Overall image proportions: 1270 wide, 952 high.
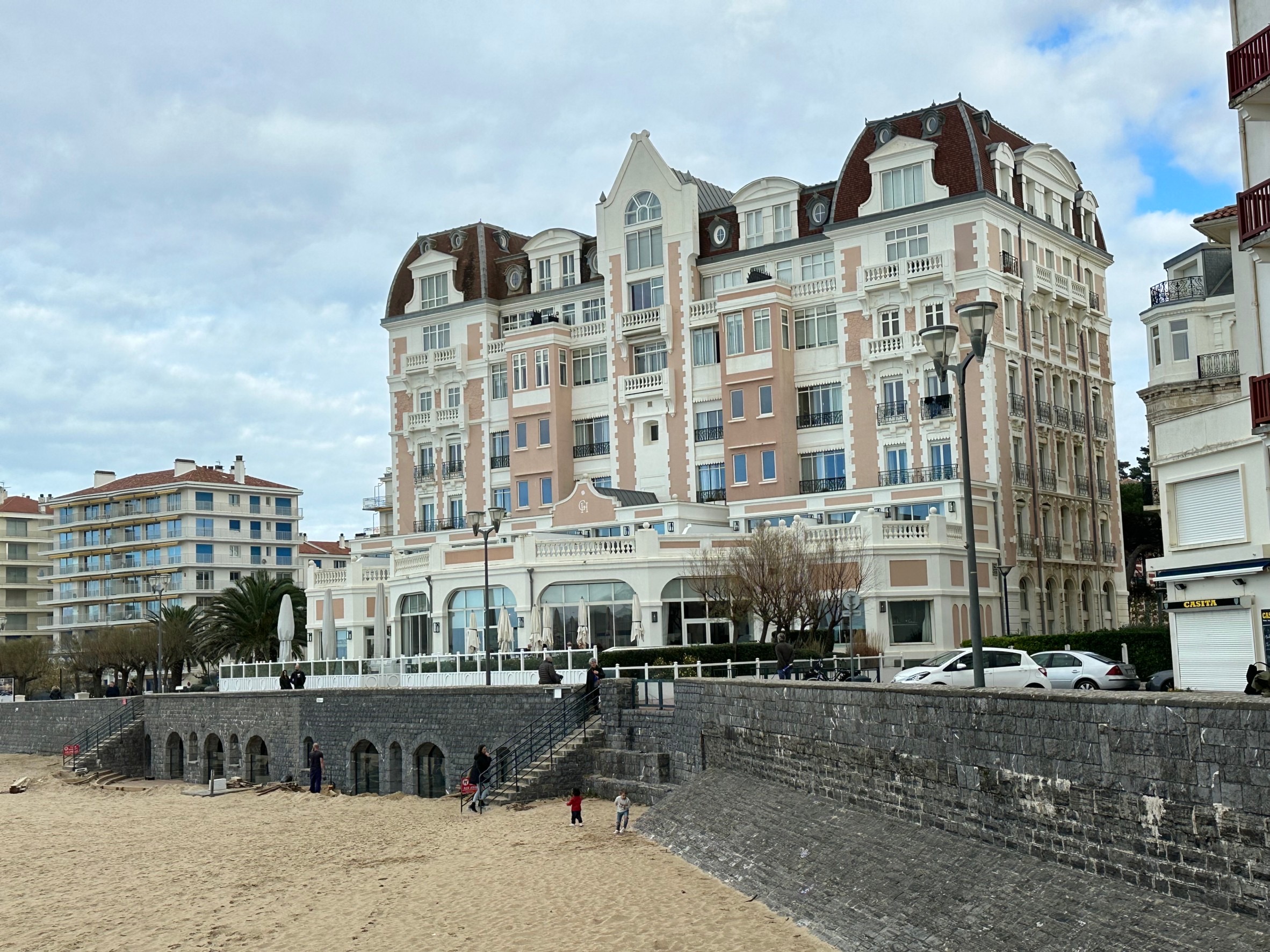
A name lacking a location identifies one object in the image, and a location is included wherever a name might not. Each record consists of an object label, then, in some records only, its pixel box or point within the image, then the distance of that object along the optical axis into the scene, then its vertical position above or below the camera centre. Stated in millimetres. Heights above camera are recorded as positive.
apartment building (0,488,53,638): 118250 +4876
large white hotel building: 49188 +8280
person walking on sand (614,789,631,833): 26812 -3939
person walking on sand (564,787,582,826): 28156 -4054
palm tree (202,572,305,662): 67688 -114
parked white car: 30609 -1804
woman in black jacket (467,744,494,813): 32594 -3753
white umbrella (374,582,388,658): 51656 -379
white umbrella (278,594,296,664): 51406 -489
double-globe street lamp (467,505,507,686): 37156 +2438
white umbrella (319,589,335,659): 55281 -492
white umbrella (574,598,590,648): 43438 -758
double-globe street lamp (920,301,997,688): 17078 +3111
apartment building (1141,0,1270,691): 26562 +2143
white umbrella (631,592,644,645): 45694 -496
